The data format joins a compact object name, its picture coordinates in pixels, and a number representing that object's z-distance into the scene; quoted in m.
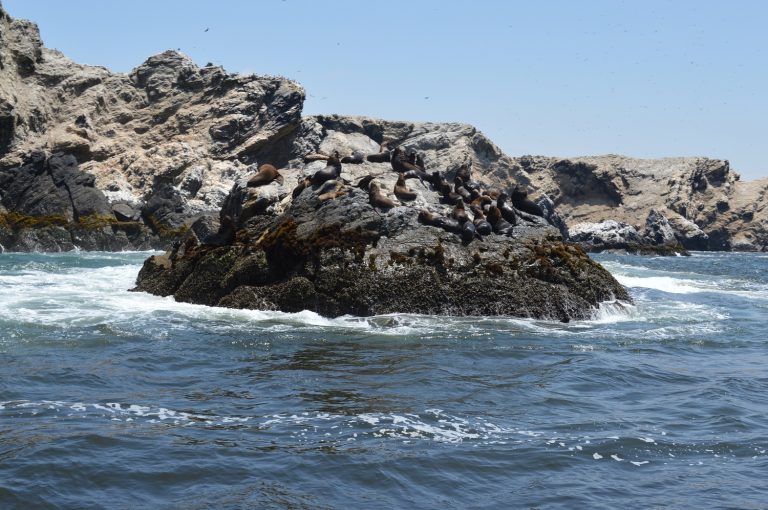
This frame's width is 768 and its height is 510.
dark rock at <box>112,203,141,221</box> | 42.62
